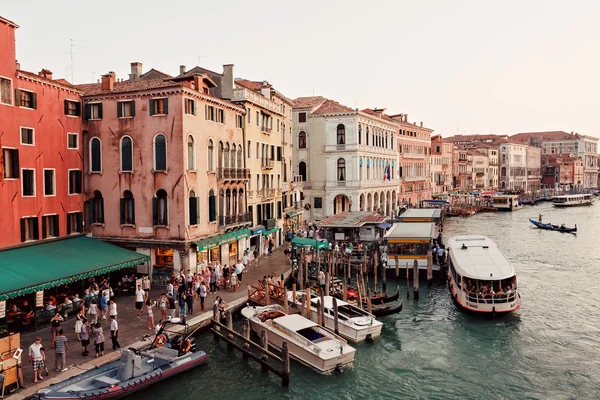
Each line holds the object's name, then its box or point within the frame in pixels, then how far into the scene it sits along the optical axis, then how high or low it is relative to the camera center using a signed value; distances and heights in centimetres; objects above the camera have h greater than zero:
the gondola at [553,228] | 5834 -595
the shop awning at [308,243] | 3230 -397
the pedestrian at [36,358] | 1532 -507
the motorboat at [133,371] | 1495 -581
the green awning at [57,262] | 1897 -339
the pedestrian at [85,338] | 1722 -506
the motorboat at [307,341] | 1833 -585
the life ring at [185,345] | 1833 -569
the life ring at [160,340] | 1825 -548
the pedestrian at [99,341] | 1731 -518
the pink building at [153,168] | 2619 +47
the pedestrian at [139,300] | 2108 -473
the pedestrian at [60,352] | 1592 -514
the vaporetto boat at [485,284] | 2452 -512
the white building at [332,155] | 5253 +208
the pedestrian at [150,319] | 1978 -518
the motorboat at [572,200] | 9831 -503
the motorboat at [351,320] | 2117 -580
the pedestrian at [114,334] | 1795 -519
